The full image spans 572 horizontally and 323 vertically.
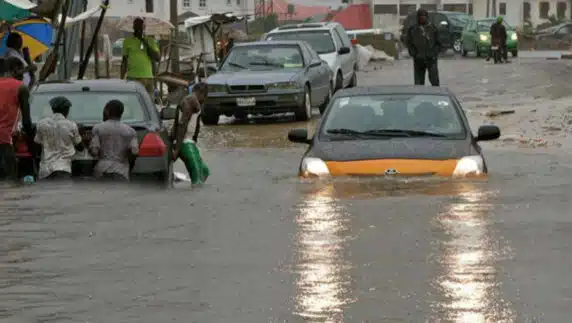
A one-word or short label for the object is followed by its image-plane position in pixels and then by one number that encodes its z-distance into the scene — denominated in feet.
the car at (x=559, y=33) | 306.14
